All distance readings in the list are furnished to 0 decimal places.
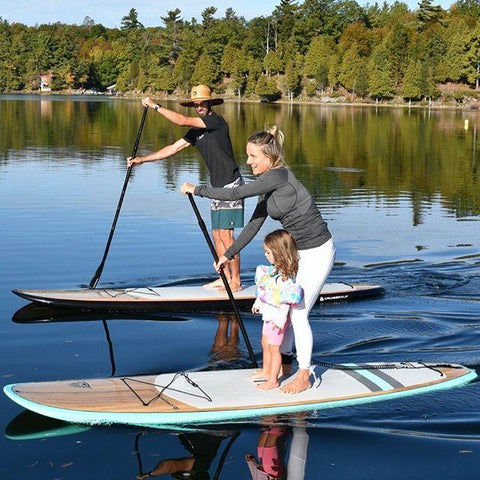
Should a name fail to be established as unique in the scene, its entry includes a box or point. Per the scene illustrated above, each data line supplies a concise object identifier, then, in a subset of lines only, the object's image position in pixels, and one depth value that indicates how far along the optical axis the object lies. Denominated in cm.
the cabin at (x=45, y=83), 18800
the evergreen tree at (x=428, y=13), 13925
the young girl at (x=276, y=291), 736
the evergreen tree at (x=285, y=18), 15562
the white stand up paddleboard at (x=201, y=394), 702
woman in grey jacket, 756
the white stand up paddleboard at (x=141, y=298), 1093
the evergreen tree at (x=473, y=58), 11362
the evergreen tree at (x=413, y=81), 11325
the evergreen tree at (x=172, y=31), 17075
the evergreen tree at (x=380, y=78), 11769
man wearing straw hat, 1091
